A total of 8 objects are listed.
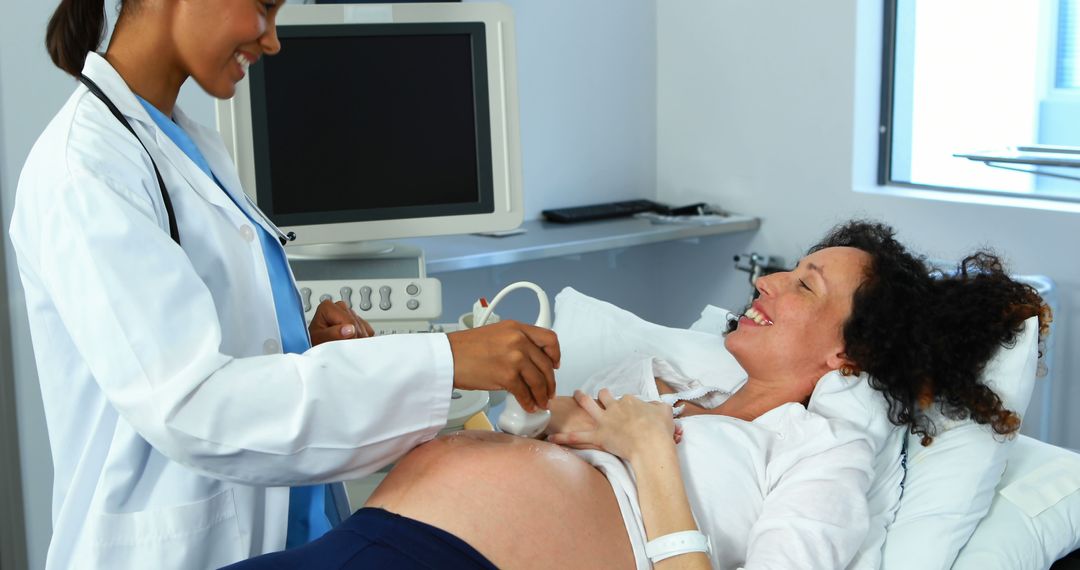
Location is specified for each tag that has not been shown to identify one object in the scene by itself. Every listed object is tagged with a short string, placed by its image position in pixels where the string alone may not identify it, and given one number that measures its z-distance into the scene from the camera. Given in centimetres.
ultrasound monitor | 211
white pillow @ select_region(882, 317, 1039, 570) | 152
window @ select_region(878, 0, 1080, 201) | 271
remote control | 320
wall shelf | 273
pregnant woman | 130
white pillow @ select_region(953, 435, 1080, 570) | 154
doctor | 106
